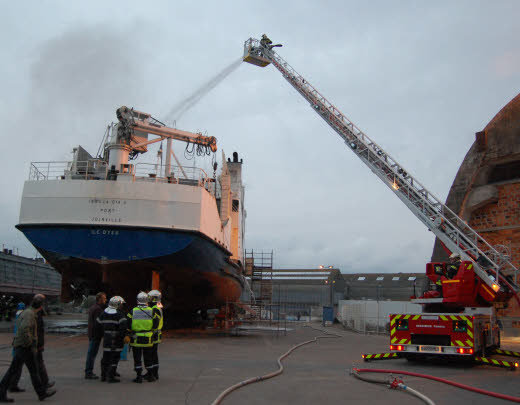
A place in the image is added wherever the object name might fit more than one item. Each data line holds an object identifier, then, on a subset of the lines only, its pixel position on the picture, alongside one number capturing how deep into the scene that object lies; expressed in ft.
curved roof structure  57.16
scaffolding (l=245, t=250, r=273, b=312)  79.23
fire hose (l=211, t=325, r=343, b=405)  17.70
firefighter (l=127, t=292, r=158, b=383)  21.42
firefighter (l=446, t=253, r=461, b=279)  32.50
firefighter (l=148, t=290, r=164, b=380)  21.81
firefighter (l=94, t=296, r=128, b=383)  21.58
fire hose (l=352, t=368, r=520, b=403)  19.02
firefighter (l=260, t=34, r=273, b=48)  78.97
